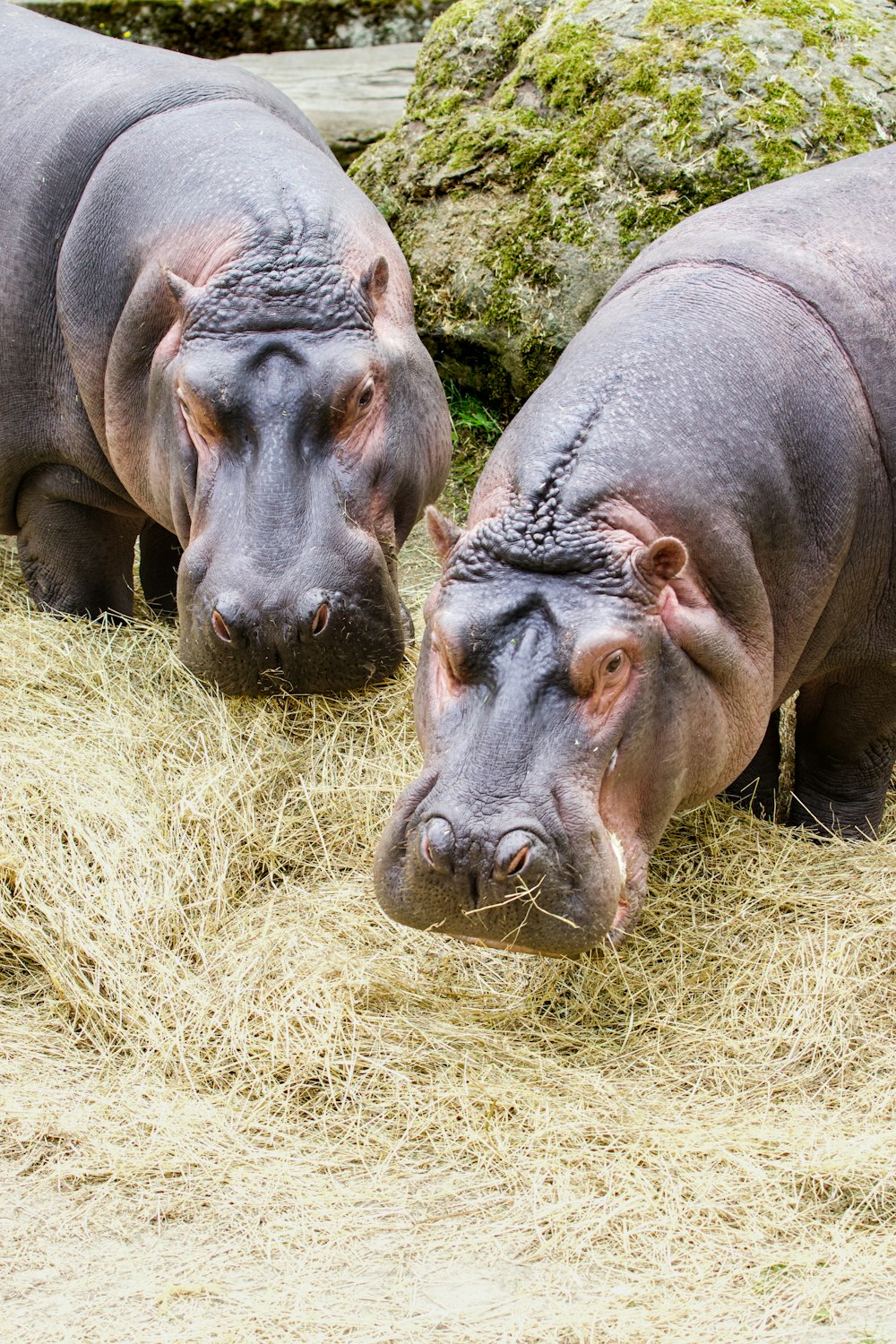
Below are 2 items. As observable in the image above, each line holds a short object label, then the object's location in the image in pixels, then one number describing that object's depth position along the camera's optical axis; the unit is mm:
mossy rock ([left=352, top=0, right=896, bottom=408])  6410
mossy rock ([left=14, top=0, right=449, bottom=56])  11000
